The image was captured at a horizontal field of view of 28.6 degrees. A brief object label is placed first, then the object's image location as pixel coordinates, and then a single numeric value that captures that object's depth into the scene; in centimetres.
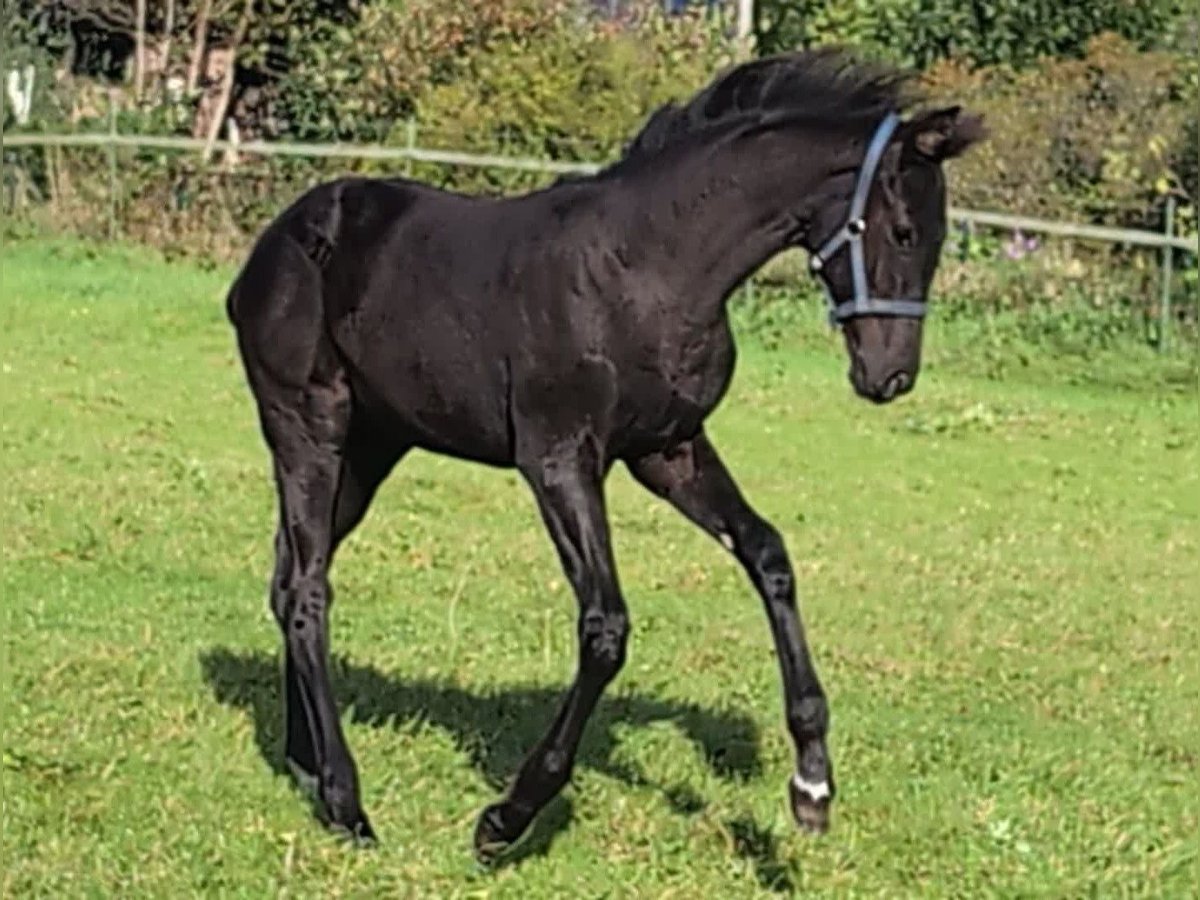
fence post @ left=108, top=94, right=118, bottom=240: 2225
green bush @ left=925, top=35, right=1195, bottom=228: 1877
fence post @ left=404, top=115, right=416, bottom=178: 2119
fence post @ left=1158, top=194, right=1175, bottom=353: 1741
